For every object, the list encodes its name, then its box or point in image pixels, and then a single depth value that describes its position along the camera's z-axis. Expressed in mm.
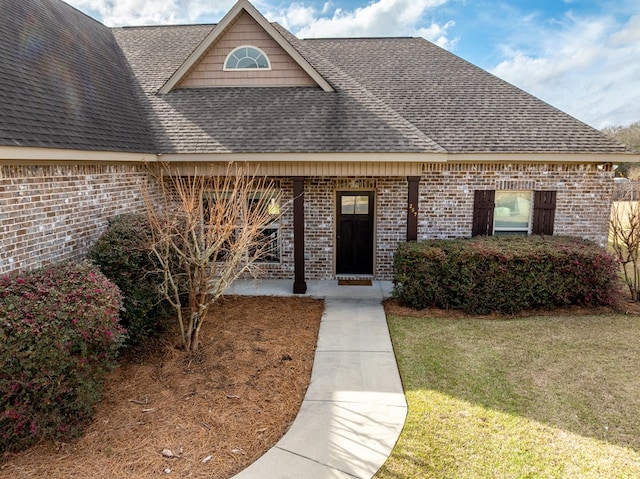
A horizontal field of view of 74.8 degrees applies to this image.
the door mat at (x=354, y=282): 10383
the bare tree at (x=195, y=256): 5695
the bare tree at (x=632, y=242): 8823
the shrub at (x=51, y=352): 3975
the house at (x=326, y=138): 8719
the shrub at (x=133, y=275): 6199
